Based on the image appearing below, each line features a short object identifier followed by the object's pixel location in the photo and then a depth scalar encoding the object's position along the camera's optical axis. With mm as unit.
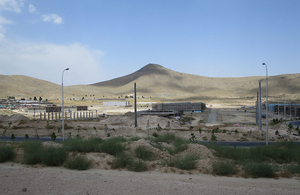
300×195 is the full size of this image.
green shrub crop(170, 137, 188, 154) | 17438
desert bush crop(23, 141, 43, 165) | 13836
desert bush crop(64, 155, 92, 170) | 13102
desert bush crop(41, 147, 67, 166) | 13734
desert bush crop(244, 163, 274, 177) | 12368
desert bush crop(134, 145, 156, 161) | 15091
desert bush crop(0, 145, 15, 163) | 14273
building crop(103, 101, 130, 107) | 111312
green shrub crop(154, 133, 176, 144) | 21500
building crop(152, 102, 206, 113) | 77438
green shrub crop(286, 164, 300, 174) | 12952
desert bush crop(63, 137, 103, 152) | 16297
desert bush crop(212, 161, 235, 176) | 12703
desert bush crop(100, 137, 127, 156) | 15875
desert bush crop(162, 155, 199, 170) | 13477
